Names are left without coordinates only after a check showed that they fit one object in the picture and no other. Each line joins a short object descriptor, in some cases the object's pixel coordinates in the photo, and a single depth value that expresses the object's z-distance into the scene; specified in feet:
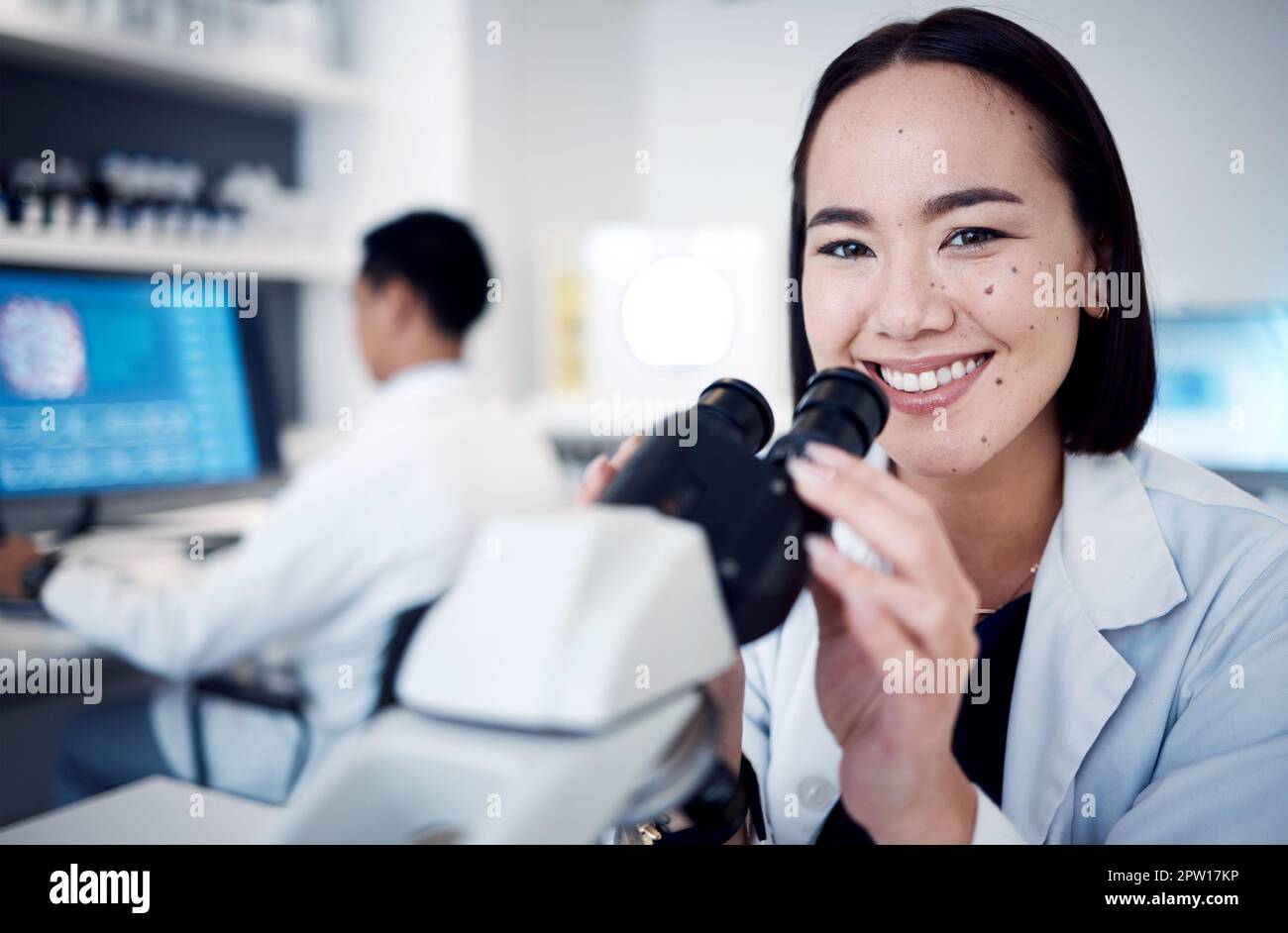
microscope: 0.88
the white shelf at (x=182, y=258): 4.75
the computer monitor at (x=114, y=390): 3.94
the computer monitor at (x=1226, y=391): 2.44
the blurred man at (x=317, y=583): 3.38
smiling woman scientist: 1.62
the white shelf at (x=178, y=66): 4.75
